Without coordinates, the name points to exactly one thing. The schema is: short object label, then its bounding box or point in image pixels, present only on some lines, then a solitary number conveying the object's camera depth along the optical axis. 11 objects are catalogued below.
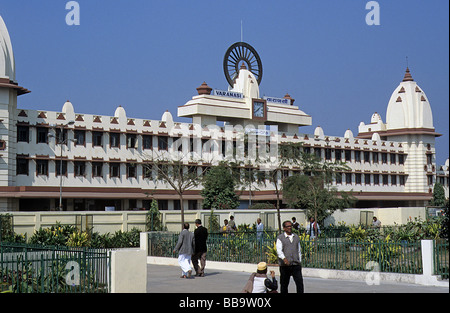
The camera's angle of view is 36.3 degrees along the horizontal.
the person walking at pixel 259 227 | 31.84
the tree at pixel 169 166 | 56.91
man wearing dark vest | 15.34
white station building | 52.59
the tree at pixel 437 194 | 80.50
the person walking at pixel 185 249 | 21.28
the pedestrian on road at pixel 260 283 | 13.26
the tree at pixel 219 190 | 53.75
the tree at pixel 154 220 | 40.72
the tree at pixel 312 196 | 47.72
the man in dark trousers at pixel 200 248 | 21.83
